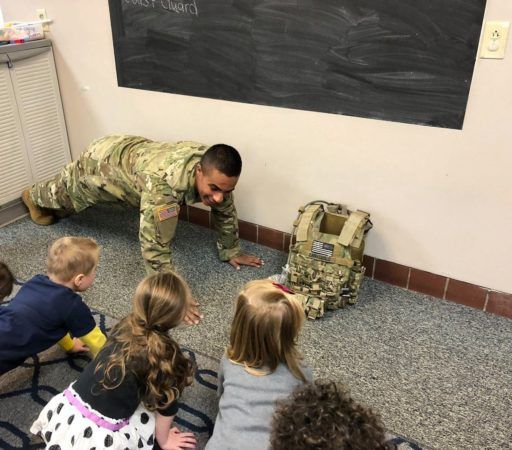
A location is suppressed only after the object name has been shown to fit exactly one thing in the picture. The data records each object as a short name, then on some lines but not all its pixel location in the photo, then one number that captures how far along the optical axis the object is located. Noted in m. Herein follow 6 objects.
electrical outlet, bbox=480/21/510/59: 1.65
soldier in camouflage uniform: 1.98
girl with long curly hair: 1.25
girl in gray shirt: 1.23
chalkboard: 1.77
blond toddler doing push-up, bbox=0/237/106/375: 1.46
